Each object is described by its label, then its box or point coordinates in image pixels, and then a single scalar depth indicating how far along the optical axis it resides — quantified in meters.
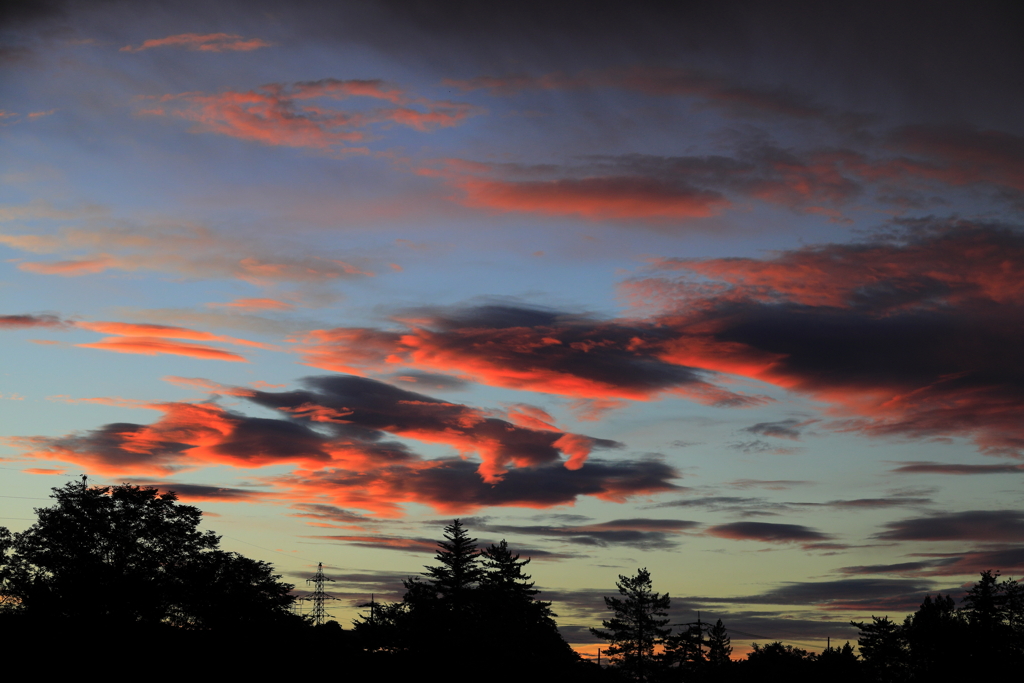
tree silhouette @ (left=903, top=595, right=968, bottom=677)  107.19
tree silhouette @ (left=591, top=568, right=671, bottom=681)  120.81
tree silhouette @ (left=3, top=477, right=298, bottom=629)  66.75
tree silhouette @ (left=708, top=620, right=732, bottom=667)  135.50
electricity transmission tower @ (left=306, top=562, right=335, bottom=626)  113.31
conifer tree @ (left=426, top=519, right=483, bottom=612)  106.19
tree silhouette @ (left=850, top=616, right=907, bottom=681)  119.81
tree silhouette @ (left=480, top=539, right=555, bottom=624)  95.19
